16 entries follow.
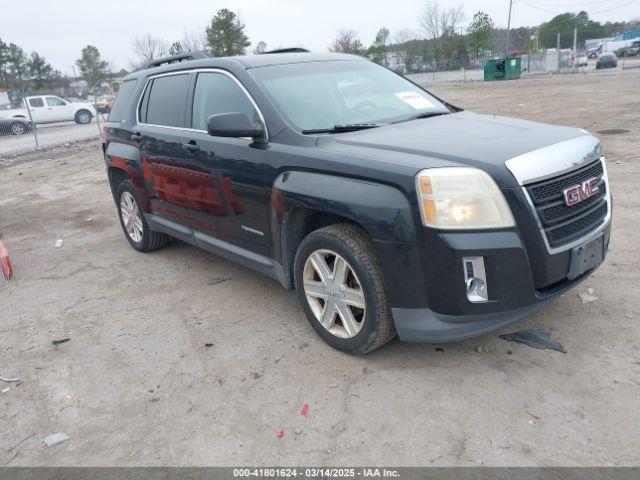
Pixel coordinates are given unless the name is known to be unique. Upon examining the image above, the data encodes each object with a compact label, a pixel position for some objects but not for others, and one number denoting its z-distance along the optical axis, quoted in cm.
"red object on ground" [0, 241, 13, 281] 529
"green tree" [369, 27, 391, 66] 6232
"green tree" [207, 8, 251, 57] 5441
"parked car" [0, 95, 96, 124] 2659
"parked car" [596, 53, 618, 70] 4009
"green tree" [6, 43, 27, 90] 6769
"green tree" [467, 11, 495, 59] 6169
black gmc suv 267
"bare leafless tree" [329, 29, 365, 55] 6020
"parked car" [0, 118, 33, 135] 2330
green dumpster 3759
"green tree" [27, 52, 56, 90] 7219
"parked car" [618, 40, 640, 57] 5909
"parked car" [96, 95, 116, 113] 2941
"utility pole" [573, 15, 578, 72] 4103
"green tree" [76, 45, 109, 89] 7743
